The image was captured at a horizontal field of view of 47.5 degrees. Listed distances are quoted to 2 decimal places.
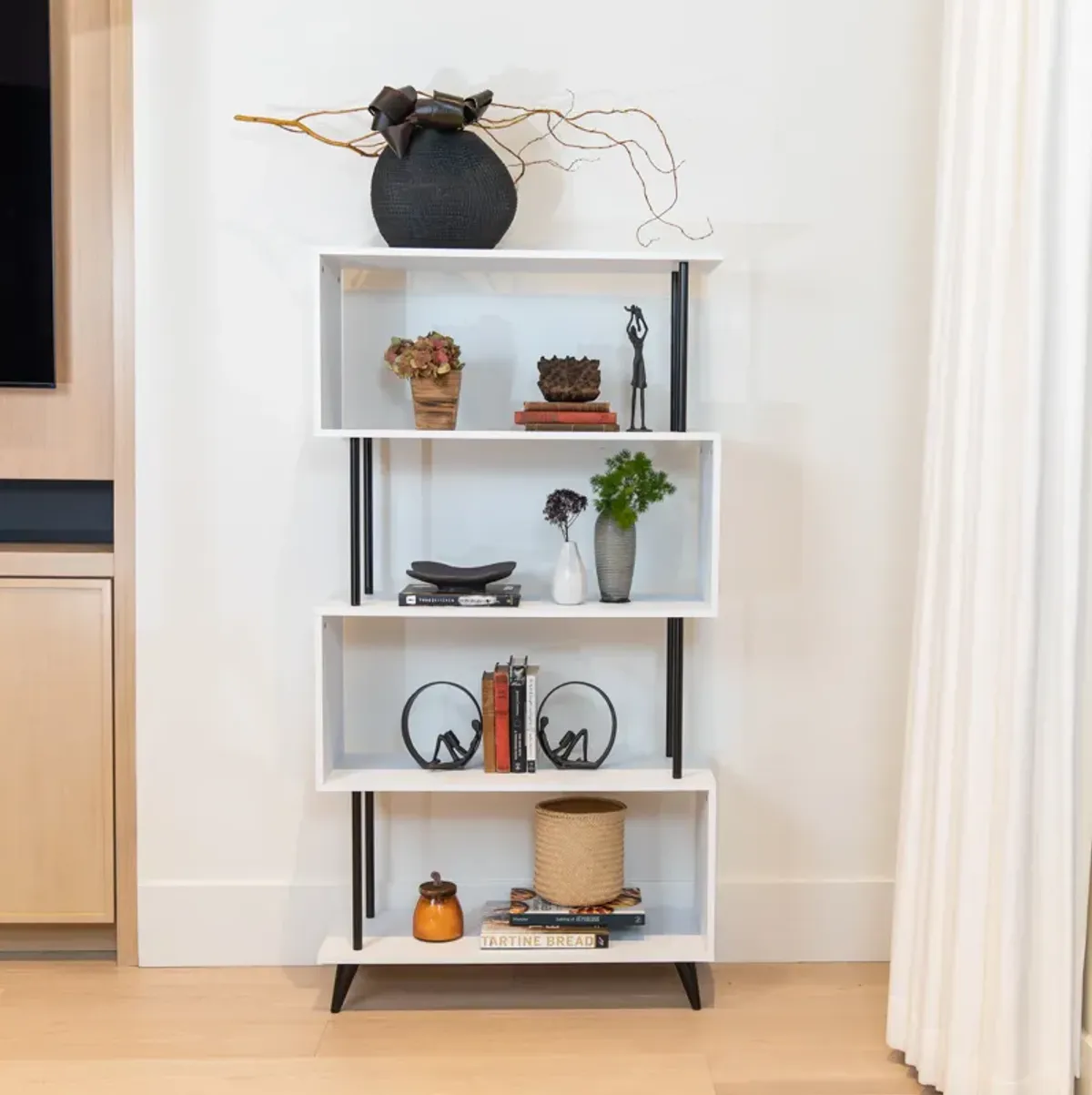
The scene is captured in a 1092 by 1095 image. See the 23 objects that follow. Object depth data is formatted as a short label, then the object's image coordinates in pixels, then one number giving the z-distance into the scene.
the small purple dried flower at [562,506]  2.38
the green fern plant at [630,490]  2.35
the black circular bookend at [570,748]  2.42
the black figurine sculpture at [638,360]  2.39
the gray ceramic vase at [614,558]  2.37
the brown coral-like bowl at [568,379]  2.33
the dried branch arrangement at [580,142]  2.50
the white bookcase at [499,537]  2.50
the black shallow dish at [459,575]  2.32
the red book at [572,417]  2.32
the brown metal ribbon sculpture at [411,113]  2.24
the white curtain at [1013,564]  1.78
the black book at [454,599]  2.31
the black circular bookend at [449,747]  2.41
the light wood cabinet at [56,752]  2.51
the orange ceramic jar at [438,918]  2.39
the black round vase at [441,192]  2.27
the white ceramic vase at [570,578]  2.35
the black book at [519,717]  2.37
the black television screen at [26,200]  2.46
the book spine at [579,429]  2.32
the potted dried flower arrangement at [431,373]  2.30
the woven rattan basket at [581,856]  2.42
